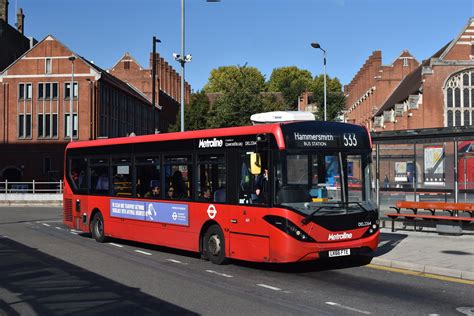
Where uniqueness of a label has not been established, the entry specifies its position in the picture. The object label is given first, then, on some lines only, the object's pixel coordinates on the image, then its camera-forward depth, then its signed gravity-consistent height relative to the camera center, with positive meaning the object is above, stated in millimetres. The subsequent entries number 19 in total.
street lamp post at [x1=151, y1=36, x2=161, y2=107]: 30672 +7181
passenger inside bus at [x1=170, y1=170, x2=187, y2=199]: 12531 -281
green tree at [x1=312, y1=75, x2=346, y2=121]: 53062 +6650
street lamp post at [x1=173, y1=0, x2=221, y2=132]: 25328 +5254
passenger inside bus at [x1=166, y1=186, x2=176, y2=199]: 12820 -491
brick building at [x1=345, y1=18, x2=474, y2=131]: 54312 +7669
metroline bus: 10102 -426
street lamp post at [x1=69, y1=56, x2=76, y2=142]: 55125 +6308
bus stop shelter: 16500 +171
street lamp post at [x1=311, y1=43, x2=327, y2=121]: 37125 +8355
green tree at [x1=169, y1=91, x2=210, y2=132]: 52938 +5608
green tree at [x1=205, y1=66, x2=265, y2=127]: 40469 +5014
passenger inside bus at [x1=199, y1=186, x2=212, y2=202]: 11742 -494
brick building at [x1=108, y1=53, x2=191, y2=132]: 86062 +14638
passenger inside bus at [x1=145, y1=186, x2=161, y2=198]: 13312 -487
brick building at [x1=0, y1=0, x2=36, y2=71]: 65125 +16585
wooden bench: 15031 -1129
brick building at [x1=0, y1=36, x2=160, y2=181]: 56594 +6503
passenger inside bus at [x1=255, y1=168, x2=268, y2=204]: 10328 -308
